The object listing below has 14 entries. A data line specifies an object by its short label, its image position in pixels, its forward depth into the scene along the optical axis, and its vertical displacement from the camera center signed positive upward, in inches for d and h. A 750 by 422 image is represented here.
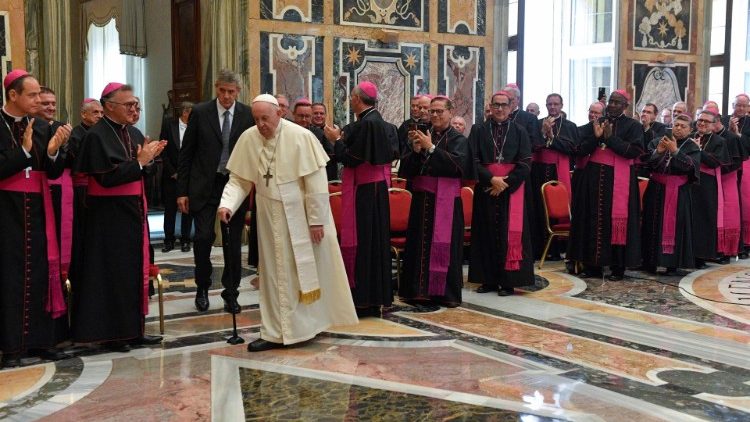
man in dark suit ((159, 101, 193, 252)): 383.6 -14.7
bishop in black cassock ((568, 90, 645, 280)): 320.5 -20.8
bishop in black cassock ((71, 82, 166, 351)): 205.5 -21.9
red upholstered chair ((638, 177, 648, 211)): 357.4 -17.4
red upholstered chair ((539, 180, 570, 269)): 339.0 -25.6
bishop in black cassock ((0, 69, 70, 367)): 193.8 -19.6
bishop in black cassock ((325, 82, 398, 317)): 245.8 -21.5
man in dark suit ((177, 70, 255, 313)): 246.2 -5.7
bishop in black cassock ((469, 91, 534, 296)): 287.0 -21.5
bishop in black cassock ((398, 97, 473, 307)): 263.1 -23.2
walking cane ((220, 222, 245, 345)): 212.7 -34.6
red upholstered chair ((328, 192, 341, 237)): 284.8 -21.8
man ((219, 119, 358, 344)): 210.8 -17.3
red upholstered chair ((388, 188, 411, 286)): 292.2 -23.4
